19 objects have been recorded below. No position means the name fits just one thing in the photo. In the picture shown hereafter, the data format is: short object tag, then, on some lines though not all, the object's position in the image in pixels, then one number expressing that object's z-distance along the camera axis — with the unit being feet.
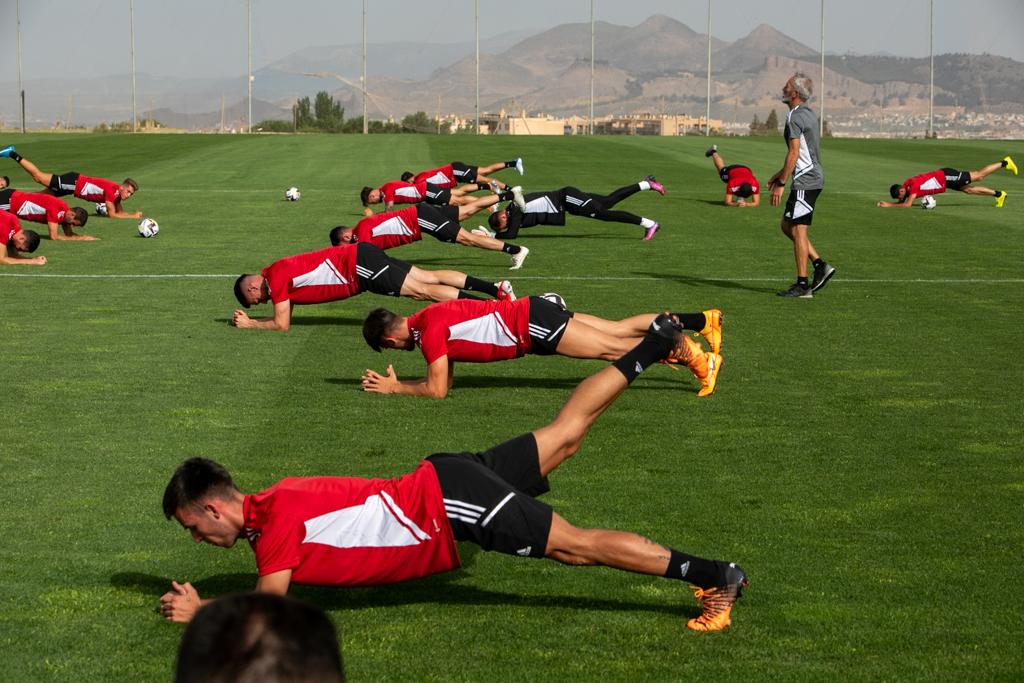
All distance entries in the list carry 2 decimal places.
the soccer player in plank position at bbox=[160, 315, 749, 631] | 18.98
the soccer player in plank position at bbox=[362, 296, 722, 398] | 35.42
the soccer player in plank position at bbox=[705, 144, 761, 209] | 100.37
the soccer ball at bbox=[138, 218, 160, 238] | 79.10
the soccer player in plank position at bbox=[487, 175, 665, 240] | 76.38
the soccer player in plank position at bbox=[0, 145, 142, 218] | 88.53
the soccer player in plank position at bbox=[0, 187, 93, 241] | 74.90
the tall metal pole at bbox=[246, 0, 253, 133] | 266.67
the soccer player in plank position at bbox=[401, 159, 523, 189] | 88.58
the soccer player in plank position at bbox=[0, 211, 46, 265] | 64.95
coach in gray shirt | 52.79
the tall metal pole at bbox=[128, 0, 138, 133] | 249.84
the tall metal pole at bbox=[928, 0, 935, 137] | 256.52
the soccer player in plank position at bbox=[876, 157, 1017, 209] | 97.66
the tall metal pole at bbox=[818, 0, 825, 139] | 255.43
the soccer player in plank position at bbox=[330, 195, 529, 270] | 60.85
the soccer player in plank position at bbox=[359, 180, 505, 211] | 79.83
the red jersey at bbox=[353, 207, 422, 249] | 60.80
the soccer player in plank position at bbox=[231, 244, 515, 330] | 46.88
